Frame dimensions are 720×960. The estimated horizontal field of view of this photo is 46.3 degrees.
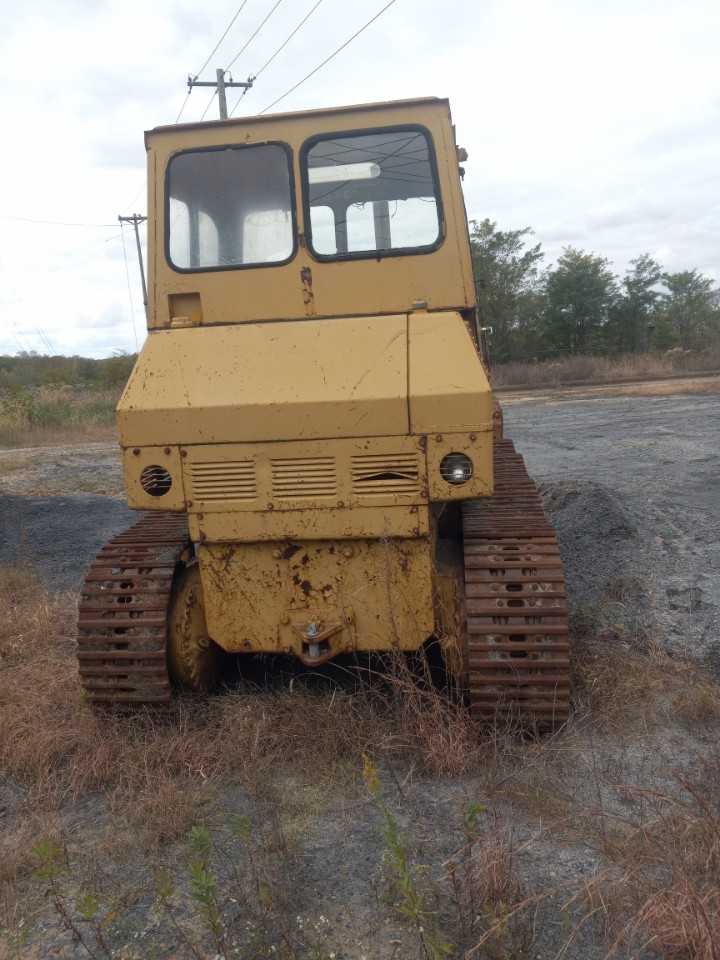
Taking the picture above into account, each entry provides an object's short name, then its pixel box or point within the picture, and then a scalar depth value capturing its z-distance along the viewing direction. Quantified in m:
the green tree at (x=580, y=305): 34.31
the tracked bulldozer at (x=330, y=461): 3.43
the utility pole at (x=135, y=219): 36.62
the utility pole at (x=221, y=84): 20.19
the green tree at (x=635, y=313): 34.16
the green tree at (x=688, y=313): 33.78
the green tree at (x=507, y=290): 35.12
